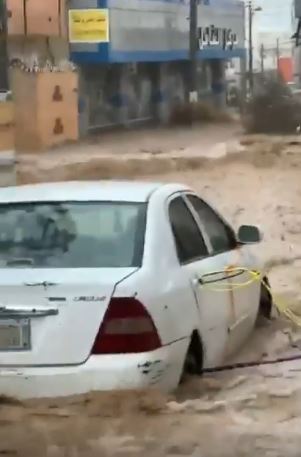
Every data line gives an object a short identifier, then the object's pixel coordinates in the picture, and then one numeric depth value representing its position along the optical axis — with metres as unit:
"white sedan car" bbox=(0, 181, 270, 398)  6.41
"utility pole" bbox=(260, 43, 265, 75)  86.50
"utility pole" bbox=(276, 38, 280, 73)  88.62
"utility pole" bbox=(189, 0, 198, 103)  53.91
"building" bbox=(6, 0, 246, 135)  46.84
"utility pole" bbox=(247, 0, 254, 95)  76.38
